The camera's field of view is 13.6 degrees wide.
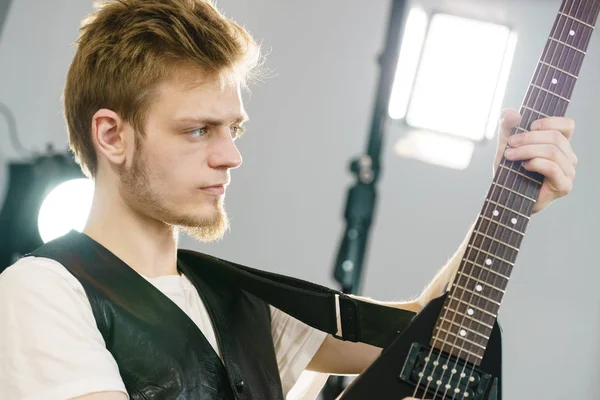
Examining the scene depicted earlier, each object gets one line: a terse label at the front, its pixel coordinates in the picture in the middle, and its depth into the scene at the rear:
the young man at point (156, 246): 2.52
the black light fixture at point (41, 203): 3.26
